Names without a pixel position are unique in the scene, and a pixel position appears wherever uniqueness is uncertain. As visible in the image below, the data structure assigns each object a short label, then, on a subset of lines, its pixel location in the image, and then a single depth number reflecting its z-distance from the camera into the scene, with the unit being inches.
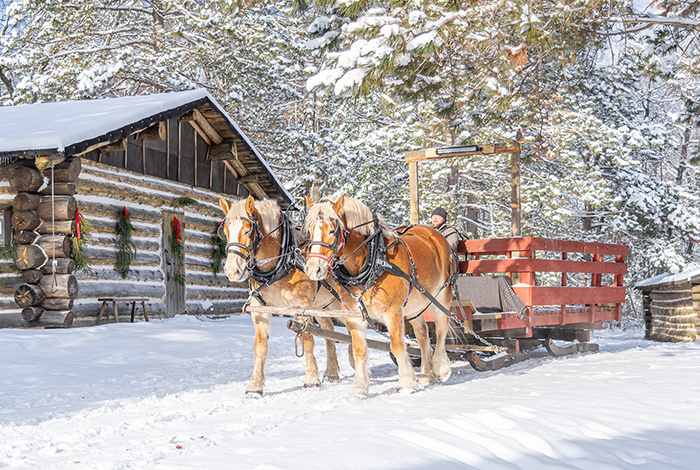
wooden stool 534.5
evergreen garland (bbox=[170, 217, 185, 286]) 646.5
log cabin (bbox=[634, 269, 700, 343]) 554.9
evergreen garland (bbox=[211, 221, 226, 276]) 712.4
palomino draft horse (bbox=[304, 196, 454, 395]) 252.2
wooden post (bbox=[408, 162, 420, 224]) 419.5
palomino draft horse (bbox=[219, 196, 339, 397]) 261.3
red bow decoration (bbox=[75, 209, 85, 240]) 493.6
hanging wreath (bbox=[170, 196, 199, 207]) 645.3
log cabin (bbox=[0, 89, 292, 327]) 470.3
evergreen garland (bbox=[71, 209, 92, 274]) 500.7
